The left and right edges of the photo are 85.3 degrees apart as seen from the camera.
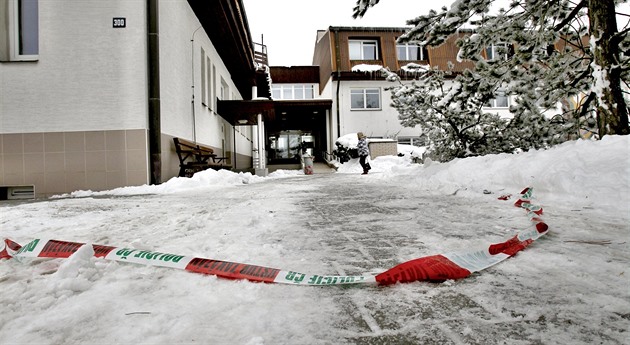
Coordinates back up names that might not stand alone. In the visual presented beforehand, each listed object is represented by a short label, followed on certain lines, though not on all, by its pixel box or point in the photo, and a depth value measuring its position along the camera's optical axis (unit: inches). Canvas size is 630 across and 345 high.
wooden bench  343.0
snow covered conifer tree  169.6
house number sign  280.7
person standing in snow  499.2
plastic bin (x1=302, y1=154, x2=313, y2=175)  608.9
